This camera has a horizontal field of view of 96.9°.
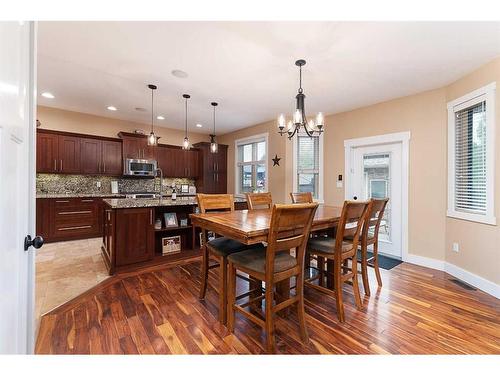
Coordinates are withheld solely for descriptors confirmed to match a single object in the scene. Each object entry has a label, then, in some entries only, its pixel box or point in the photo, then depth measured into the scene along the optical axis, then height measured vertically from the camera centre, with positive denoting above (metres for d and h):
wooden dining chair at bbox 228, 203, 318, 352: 1.48 -0.57
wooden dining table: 1.53 -0.30
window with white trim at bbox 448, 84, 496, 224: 2.47 +0.40
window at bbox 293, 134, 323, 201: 4.56 +0.48
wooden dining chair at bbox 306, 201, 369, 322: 1.86 -0.56
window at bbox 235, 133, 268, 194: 5.25 +0.57
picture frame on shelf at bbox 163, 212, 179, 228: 3.25 -0.49
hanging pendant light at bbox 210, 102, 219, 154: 3.77 +0.69
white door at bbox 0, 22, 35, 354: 0.79 +0.02
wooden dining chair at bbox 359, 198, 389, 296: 2.19 -0.38
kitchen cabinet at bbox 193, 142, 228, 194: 5.98 +0.45
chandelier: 2.33 +0.76
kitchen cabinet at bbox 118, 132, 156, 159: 4.96 +0.91
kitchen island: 2.78 -0.66
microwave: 4.94 +0.43
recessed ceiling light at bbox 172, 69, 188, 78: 2.80 +1.46
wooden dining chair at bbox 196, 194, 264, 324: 1.86 -0.55
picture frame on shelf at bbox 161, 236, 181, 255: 3.26 -0.87
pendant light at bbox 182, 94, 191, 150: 3.56 +0.72
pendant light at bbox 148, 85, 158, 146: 3.21 +0.70
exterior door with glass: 3.60 +0.10
